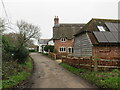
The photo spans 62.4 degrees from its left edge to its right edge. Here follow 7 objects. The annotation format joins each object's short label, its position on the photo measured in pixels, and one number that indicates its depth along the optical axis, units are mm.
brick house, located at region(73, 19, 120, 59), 11865
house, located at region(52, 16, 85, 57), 24899
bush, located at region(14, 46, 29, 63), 11394
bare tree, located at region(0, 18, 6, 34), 9404
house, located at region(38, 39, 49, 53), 50183
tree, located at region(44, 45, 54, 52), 28944
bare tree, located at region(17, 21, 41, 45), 31457
